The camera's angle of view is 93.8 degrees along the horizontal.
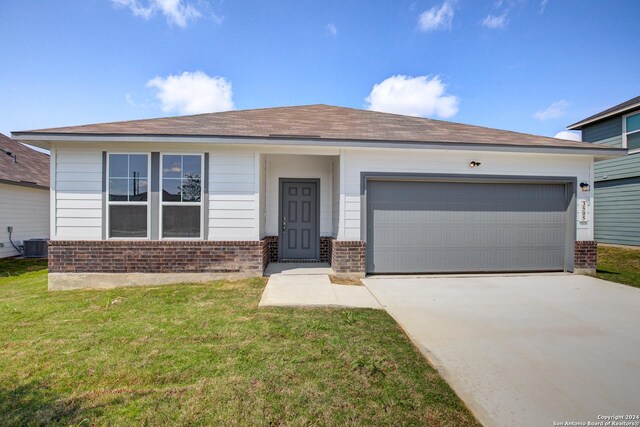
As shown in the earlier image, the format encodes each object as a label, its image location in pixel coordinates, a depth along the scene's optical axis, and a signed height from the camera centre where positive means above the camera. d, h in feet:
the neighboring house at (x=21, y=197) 34.71 +1.75
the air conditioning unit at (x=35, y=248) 35.60 -4.36
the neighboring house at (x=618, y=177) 36.68 +5.05
